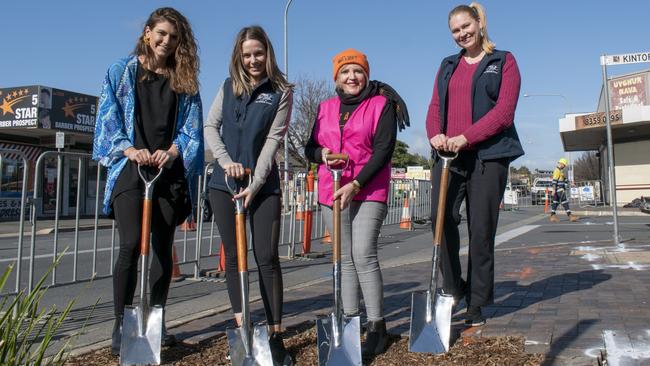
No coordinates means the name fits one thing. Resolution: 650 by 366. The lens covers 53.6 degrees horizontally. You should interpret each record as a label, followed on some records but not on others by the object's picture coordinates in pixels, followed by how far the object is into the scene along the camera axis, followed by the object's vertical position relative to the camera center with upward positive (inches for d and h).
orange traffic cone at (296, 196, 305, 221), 412.0 +1.5
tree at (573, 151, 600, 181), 2847.0 +198.6
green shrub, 79.3 -16.0
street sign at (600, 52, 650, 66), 357.1 +86.0
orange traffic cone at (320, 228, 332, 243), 484.9 -22.5
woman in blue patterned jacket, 146.1 +16.6
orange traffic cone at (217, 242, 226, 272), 291.0 -24.8
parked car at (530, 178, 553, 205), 1611.7 +37.4
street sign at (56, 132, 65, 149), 525.6 +58.9
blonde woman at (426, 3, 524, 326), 157.5 +17.3
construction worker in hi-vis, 792.3 +28.4
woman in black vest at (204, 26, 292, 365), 142.1 +14.4
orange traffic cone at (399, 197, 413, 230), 635.5 -8.9
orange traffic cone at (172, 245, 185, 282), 282.2 -28.6
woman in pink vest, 145.4 +11.0
